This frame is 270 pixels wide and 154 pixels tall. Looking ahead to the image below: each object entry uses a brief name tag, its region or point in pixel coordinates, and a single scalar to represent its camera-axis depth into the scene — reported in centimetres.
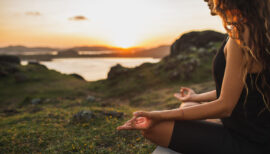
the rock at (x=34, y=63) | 4053
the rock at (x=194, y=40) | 3100
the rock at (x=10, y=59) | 3891
